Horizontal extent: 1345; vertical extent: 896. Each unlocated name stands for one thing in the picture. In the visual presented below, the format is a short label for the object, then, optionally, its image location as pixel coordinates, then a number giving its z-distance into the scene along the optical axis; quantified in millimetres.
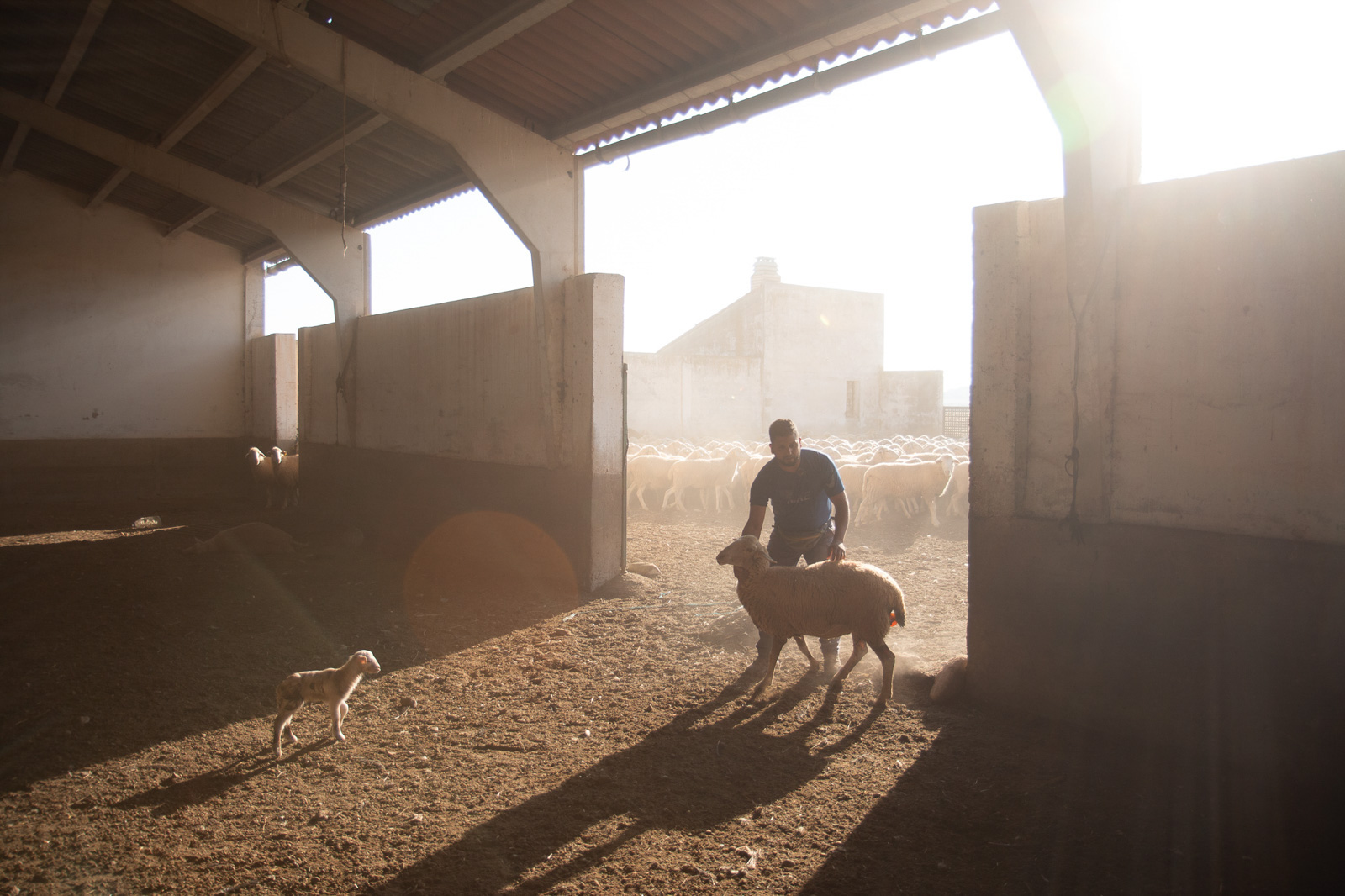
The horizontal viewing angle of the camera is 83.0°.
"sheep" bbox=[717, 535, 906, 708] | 4426
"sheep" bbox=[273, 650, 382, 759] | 3945
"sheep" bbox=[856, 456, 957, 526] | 11062
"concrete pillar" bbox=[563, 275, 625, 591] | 7289
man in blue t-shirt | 5066
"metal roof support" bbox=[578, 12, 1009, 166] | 5141
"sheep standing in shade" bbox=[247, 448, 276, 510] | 13031
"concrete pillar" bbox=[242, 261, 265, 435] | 16781
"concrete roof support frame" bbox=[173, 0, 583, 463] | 6798
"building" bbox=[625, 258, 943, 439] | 27250
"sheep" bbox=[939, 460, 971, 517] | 11258
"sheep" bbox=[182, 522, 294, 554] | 8852
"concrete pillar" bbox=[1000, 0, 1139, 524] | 3898
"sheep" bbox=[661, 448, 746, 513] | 12852
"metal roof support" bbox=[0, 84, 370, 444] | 10742
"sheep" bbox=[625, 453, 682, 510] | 13500
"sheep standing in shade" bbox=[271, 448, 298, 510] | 12883
